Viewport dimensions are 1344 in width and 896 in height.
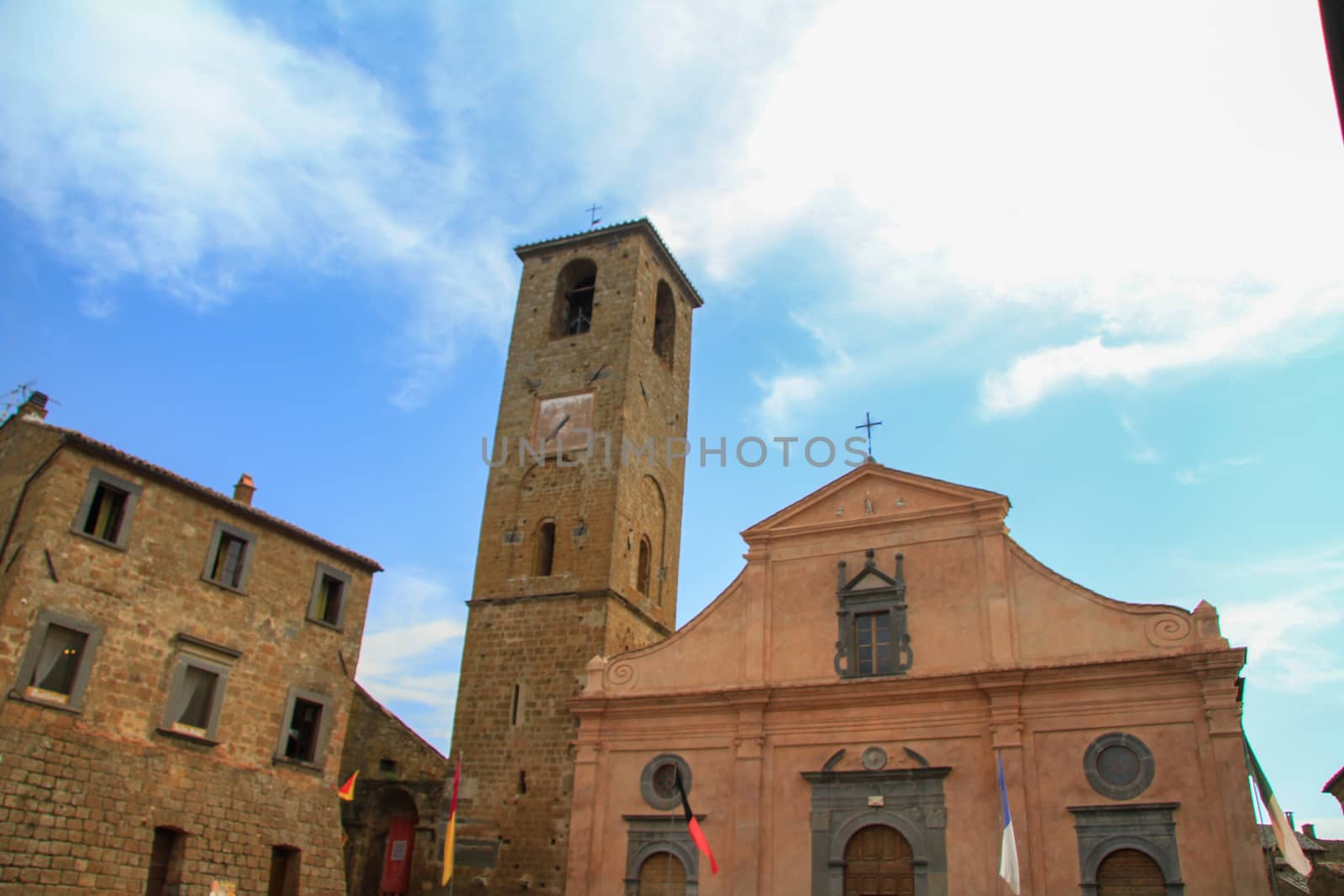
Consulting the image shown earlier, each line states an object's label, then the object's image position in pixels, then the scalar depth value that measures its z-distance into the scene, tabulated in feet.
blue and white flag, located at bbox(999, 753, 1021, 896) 44.75
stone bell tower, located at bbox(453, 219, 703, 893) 68.59
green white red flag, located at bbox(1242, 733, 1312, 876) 43.85
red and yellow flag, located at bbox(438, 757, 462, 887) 58.70
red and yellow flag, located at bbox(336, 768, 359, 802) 65.77
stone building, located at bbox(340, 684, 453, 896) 70.54
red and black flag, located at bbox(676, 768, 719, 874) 51.70
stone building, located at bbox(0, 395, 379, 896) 49.16
